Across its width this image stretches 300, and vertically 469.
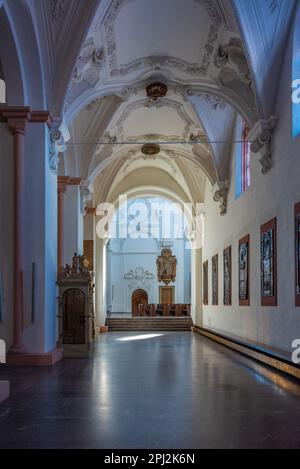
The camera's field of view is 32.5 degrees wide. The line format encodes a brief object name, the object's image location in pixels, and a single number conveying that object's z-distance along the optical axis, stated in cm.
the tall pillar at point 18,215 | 916
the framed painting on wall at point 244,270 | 1305
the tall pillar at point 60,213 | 1410
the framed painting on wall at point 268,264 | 1052
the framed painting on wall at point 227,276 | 1561
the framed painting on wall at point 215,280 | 1814
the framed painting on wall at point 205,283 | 2073
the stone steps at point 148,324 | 2414
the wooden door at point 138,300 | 3497
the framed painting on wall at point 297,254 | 893
